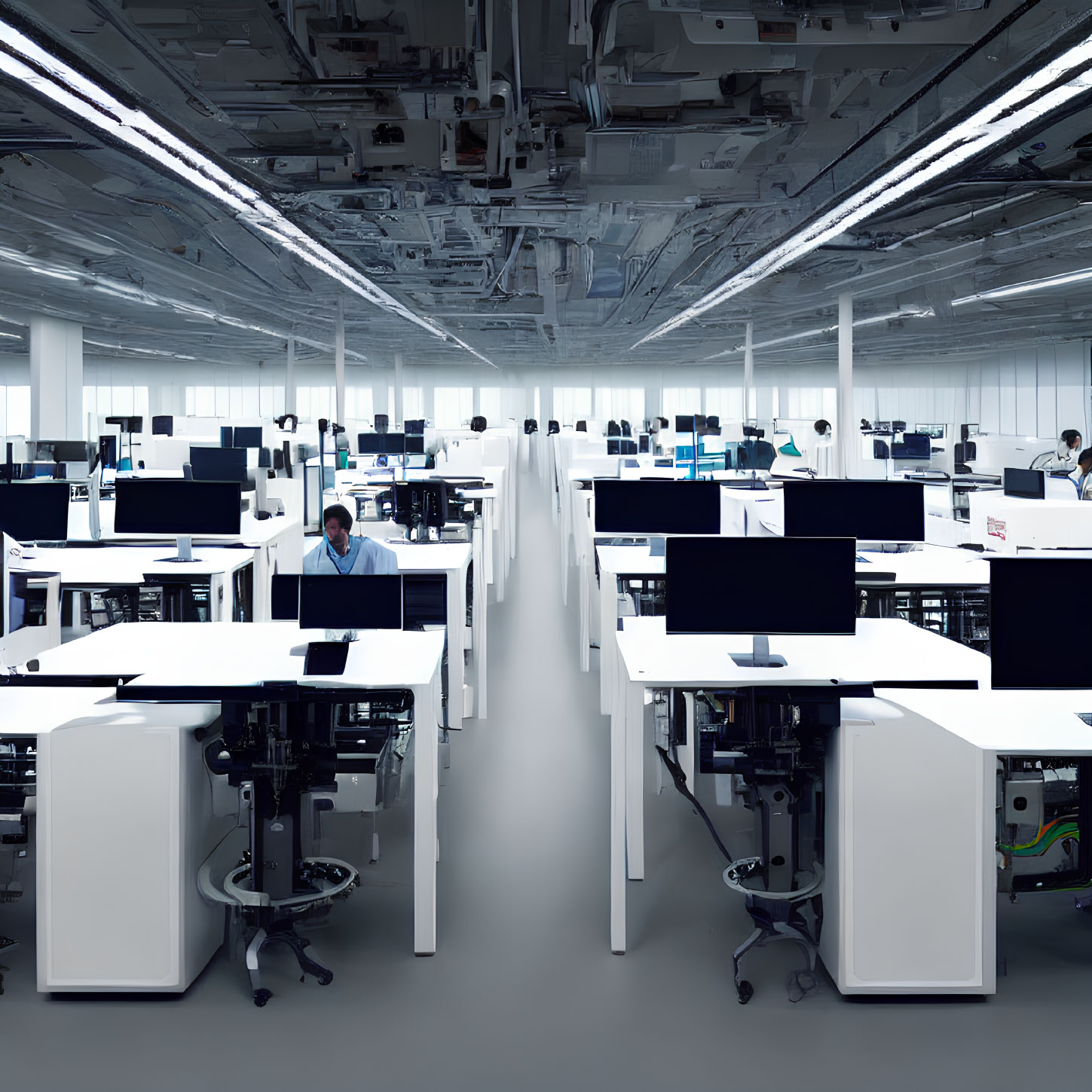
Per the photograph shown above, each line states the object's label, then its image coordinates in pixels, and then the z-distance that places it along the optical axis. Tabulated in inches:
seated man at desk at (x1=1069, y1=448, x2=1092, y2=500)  315.0
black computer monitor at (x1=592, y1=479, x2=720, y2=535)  229.9
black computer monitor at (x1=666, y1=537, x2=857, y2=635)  134.4
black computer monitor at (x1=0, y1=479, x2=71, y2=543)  232.5
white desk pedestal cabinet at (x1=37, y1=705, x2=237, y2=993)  118.0
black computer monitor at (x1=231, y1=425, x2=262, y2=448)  496.4
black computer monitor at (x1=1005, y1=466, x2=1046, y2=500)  293.9
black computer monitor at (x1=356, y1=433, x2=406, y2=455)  519.5
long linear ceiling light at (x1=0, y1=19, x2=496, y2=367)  156.3
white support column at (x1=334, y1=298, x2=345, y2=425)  595.8
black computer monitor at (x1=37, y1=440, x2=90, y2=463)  454.6
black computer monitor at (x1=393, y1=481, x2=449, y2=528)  272.7
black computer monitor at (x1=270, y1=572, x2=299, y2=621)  146.4
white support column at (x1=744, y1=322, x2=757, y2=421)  719.7
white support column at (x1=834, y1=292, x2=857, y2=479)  462.9
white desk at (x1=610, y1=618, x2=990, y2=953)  126.1
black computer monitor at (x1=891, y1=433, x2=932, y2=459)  594.8
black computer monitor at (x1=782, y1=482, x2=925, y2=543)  218.5
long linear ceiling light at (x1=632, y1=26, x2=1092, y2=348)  163.9
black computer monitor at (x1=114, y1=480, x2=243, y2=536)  243.8
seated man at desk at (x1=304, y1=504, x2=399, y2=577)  200.5
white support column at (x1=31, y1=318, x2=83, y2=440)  675.4
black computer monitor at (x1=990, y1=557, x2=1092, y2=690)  111.1
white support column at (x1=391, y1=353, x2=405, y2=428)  875.4
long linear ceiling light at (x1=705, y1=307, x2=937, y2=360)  606.9
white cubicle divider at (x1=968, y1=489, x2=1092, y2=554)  243.6
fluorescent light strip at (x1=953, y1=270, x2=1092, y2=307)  456.0
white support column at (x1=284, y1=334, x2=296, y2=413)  840.3
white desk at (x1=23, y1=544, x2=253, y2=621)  228.2
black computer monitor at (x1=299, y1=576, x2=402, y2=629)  139.3
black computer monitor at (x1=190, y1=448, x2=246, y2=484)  329.1
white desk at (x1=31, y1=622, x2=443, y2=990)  118.8
